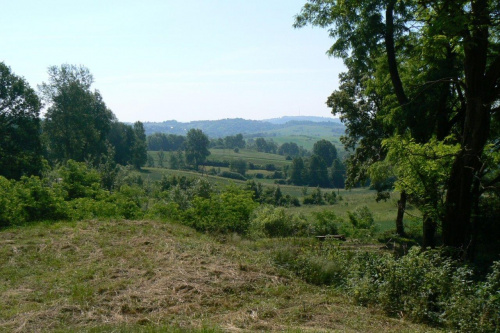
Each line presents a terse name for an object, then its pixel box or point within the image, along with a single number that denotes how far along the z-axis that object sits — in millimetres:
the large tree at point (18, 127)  30938
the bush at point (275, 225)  15078
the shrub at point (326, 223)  17298
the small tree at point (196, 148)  106000
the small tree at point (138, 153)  78750
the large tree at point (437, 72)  9141
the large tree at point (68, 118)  45875
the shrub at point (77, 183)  15586
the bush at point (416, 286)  5777
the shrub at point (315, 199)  50094
